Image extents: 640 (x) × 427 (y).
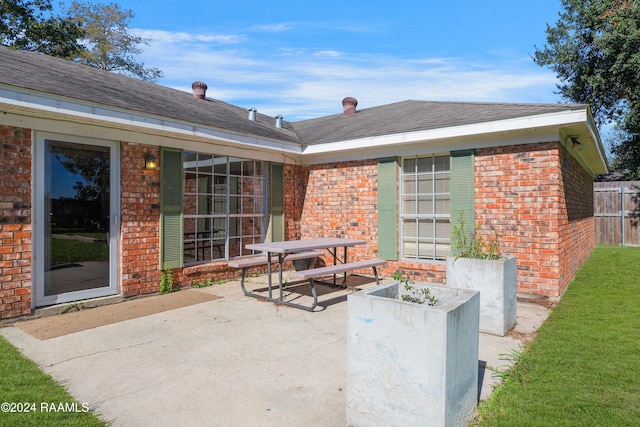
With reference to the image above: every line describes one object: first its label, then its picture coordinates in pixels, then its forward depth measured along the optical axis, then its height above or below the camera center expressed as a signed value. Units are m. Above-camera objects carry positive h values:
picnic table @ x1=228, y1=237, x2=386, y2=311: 5.38 -0.82
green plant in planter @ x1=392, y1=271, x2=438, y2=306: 2.76 -0.62
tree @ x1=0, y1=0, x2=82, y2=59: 14.01 +7.08
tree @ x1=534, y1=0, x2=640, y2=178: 14.23 +6.41
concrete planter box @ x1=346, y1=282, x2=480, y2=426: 2.18 -0.91
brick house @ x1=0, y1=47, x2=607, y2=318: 4.98 +0.48
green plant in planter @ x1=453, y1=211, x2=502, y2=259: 6.23 -0.44
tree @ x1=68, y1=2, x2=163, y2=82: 19.92 +9.75
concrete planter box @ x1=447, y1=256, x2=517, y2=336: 4.33 -0.89
